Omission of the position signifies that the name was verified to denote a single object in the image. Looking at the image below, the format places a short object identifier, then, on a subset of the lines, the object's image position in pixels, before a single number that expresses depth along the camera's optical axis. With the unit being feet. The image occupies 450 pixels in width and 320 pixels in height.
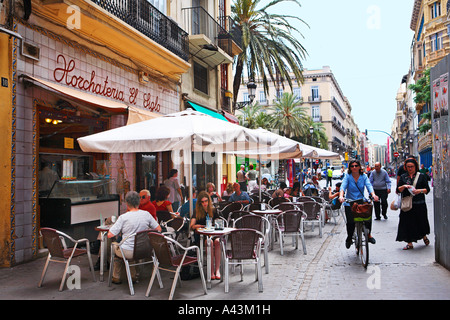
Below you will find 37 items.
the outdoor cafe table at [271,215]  29.12
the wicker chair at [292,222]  27.63
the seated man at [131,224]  19.04
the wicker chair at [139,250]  18.58
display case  26.63
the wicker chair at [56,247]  19.29
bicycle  22.58
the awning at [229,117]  66.54
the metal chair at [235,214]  27.14
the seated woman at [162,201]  27.43
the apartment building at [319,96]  245.86
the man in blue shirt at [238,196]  34.17
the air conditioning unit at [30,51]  25.68
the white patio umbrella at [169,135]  21.65
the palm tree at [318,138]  193.57
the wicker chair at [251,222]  23.79
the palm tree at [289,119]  162.40
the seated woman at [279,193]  38.78
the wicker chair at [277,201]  35.40
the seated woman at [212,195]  33.99
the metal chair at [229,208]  30.73
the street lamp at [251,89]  61.36
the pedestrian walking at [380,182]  41.27
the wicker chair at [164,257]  17.51
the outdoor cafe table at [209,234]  19.85
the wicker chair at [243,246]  19.07
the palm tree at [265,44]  69.05
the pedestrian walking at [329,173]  101.14
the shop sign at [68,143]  31.35
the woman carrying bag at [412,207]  26.12
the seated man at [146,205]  23.81
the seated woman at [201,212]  21.81
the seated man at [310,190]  45.18
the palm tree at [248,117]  161.96
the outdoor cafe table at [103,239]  21.76
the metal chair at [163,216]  25.79
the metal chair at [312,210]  33.86
